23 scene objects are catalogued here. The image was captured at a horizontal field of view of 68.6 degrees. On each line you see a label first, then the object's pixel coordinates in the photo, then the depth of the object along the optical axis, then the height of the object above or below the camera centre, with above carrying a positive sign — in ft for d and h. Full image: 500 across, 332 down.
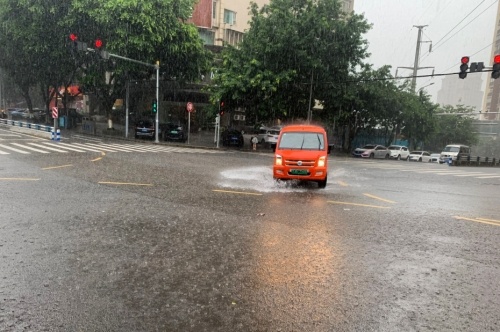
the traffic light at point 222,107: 98.40 +4.87
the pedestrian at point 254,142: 100.89 -4.12
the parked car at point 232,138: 105.91 -3.49
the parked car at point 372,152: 112.16 -5.69
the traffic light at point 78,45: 58.80 +11.85
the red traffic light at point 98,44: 60.32 +12.30
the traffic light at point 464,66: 55.36 +11.13
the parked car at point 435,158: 121.92 -6.97
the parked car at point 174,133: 107.96 -3.15
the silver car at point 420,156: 124.06 -6.85
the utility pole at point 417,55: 131.87 +29.56
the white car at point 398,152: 121.70 -5.71
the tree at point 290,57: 91.81 +18.56
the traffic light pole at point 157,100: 92.11 +5.65
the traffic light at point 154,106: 99.40 +4.04
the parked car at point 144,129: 106.73 -2.36
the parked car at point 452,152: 107.56 -4.30
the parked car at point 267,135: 106.15 -2.09
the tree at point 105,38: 90.89 +21.50
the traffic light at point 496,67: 50.67 +10.16
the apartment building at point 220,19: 145.48 +43.15
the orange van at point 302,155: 37.83 -2.65
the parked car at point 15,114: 163.86 -0.08
